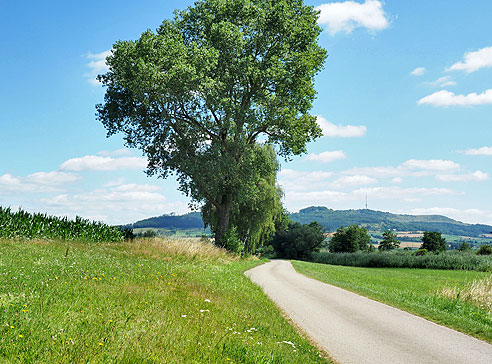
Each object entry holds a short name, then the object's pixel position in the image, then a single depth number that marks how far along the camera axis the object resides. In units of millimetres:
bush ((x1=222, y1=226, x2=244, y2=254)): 35916
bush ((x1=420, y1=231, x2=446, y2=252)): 82625
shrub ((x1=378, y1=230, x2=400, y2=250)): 120125
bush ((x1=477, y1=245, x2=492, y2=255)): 60581
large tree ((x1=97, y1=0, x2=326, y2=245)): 29469
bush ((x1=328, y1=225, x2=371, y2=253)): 92500
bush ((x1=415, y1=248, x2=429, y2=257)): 66612
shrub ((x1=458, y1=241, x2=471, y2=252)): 81694
